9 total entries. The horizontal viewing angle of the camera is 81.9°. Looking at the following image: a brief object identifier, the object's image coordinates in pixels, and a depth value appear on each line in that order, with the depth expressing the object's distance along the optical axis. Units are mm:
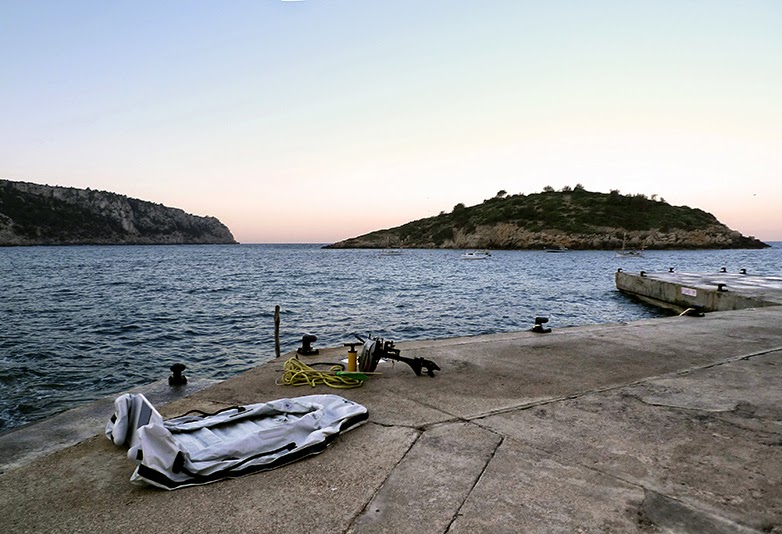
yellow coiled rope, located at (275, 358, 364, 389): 6000
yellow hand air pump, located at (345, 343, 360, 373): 6211
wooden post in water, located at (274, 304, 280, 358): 10070
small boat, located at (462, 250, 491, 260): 101050
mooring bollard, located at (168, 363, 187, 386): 7598
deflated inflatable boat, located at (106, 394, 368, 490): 3480
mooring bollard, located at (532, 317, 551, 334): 9265
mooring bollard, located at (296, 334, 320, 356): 7621
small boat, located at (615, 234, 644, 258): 99188
